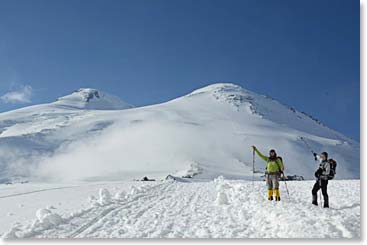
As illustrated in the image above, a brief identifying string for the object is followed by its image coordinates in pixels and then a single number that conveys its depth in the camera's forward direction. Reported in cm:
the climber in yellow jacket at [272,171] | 1405
